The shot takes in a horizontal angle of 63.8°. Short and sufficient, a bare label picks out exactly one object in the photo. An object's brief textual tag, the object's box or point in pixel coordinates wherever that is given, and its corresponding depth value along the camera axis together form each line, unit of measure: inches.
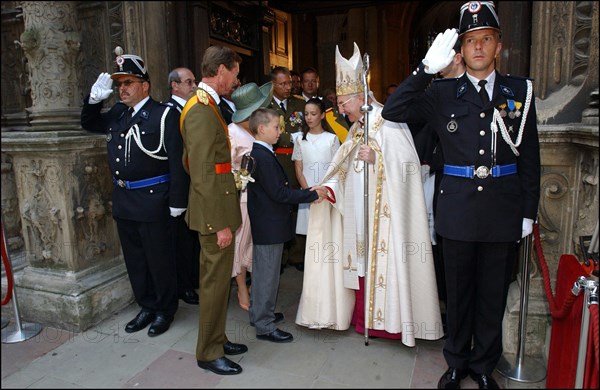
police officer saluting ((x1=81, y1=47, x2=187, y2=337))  136.5
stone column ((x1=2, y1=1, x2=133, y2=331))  148.3
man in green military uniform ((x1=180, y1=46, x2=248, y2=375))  114.5
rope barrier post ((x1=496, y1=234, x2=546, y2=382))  115.6
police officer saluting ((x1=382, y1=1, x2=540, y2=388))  104.0
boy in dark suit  129.0
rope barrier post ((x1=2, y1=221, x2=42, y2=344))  135.6
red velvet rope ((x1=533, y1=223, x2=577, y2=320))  99.7
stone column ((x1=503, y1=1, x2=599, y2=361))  118.9
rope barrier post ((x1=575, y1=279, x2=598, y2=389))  89.2
